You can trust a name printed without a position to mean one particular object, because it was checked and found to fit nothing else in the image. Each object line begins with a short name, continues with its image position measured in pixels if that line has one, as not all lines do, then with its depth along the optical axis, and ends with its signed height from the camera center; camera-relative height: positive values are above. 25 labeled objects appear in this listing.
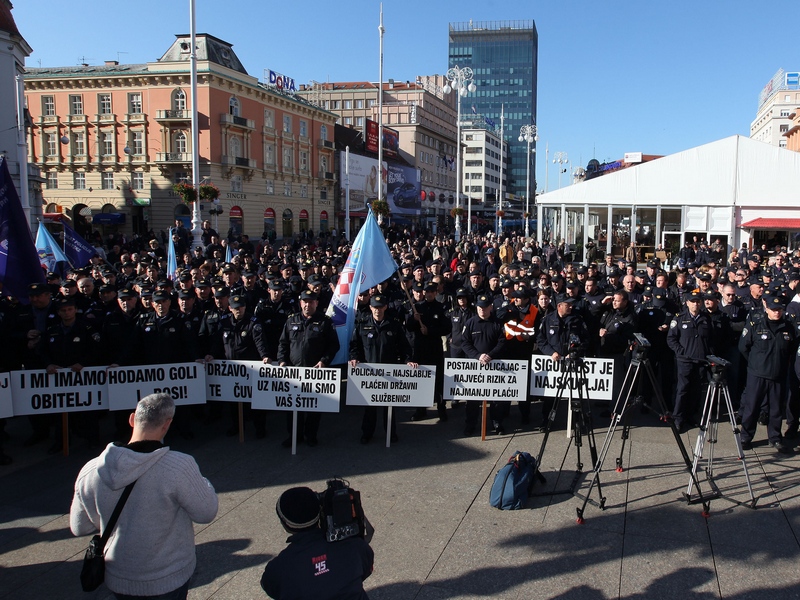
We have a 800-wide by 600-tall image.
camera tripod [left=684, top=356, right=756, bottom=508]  5.24 -1.60
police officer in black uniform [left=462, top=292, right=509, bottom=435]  7.57 -1.21
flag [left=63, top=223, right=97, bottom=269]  13.87 -0.09
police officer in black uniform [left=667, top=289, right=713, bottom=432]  7.38 -1.26
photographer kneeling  2.52 -1.35
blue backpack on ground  5.48 -2.20
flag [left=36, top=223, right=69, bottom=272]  13.57 -0.13
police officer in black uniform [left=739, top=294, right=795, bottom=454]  6.79 -1.37
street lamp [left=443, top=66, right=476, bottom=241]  33.84 +9.78
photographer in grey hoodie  2.79 -1.23
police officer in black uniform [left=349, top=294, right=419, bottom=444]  7.61 -1.17
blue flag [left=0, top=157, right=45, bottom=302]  8.21 -0.06
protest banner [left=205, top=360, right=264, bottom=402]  7.22 -1.61
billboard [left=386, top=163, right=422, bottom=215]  74.06 +7.08
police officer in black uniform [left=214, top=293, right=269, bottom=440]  7.61 -1.19
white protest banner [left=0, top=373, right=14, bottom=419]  6.55 -1.67
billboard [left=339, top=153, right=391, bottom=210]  64.56 +7.45
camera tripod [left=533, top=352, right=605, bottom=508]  5.52 -1.48
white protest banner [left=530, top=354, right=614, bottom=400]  7.39 -1.60
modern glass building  162.50 +49.70
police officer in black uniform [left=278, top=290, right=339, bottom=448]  7.23 -1.17
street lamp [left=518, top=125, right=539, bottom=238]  53.44 +10.59
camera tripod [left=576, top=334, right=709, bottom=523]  5.25 -1.37
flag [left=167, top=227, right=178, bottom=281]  13.88 -0.42
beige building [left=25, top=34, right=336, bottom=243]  46.25 +8.68
